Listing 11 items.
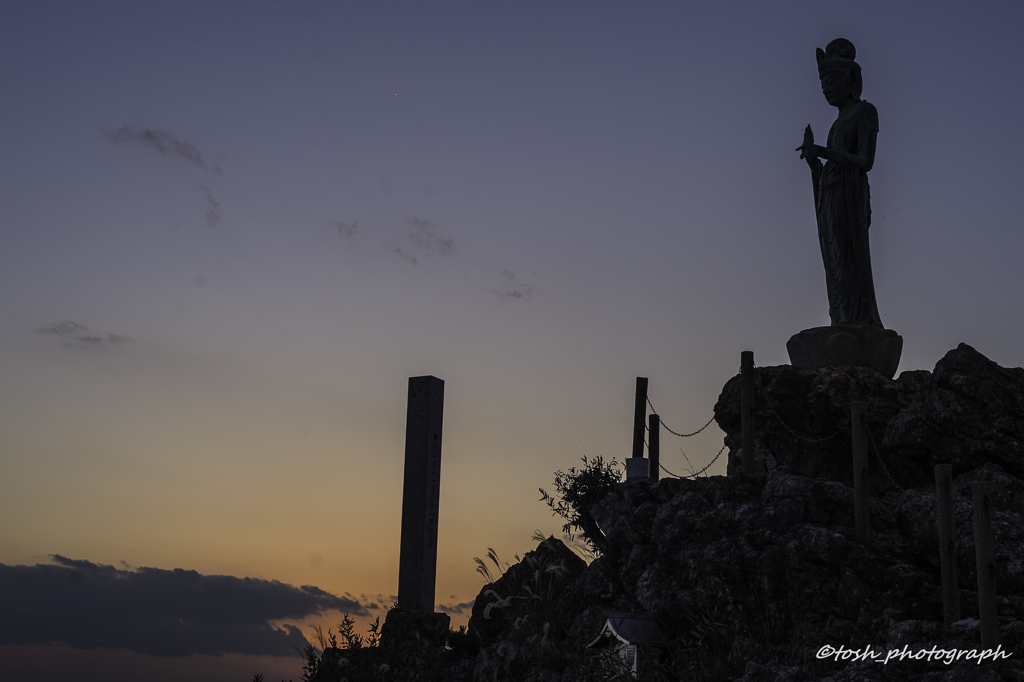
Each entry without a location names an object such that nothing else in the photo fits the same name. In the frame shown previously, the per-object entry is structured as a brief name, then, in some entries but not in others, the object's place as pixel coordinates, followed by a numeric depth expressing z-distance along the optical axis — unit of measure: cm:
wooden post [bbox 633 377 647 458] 1934
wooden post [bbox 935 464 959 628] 1010
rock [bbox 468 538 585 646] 1482
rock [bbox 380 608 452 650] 1407
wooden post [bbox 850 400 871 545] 1138
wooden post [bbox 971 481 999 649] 927
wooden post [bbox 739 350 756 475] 1471
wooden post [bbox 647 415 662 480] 1933
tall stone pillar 1466
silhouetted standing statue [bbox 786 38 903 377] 1678
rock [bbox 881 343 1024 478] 1377
